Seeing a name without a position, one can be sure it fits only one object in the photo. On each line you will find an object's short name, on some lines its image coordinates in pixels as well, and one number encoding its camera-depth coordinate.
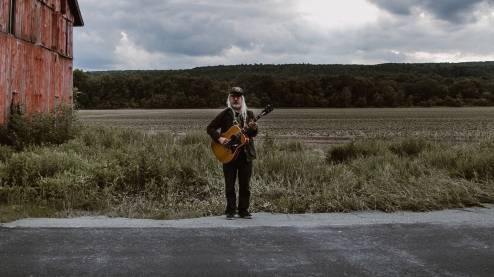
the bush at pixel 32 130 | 15.23
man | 7.87
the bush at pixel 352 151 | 16.12
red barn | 16.05
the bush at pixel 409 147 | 17.20
